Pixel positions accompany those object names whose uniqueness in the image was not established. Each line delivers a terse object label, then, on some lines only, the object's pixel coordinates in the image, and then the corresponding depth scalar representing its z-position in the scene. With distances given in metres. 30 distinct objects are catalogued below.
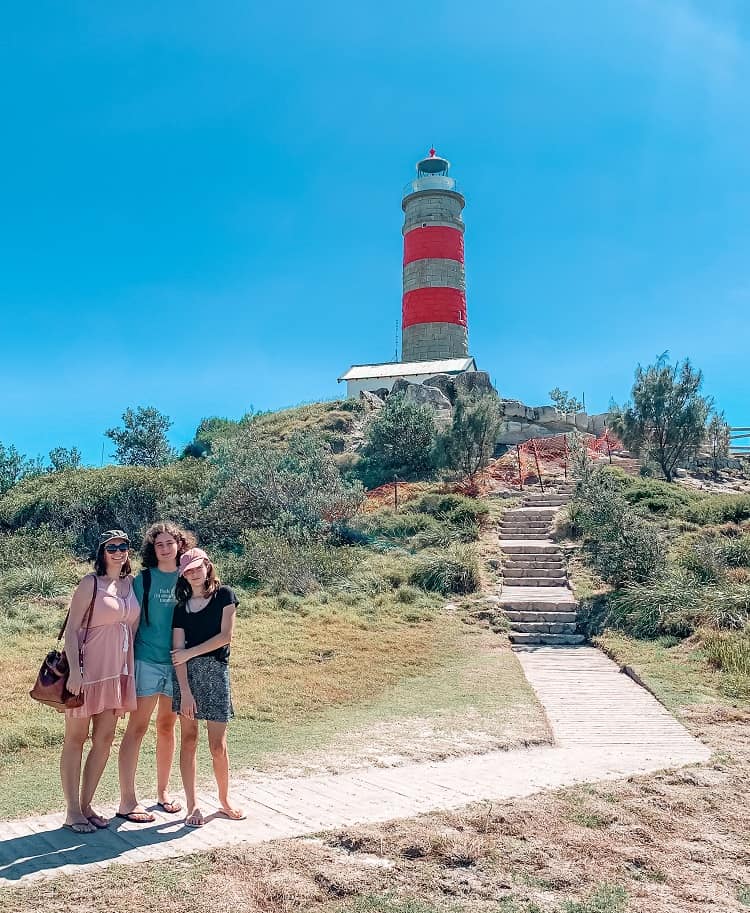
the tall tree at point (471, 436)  20.83
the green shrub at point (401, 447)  23.23
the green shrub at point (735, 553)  12.81
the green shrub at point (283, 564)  13.36
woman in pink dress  4.43
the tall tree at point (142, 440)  37.81
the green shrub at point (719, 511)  16.12
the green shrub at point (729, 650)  8.64
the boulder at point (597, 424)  29.56
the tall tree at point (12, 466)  22.58
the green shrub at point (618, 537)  12.39
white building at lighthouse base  33.06
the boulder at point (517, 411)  28.41
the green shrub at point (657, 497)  16.91
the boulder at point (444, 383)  29.62
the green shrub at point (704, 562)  12.05
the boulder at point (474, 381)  29.16
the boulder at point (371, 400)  30.26
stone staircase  11.64
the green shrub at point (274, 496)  16.38
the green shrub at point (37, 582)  13.01
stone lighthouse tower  35.75
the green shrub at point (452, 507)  17.16
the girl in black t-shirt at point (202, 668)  4.54
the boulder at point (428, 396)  27.53
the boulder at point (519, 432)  27.52
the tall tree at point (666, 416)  22.08
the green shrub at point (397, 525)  16.67
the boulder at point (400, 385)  30.20
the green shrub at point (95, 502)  17.75
